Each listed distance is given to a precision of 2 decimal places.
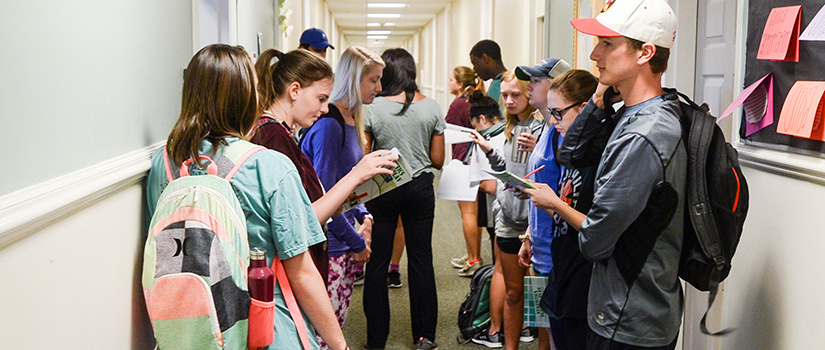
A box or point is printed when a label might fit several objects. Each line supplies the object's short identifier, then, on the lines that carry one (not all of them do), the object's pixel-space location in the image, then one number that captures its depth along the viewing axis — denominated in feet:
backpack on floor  11.70
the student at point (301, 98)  6.08
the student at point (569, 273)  6.79
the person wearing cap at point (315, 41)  12.40
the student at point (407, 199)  10.88
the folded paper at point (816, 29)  5.08
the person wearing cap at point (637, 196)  5.22
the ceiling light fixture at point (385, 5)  42.22
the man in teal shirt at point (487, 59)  16.51
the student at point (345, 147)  8.12
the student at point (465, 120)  16.22
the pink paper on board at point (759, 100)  6.01
